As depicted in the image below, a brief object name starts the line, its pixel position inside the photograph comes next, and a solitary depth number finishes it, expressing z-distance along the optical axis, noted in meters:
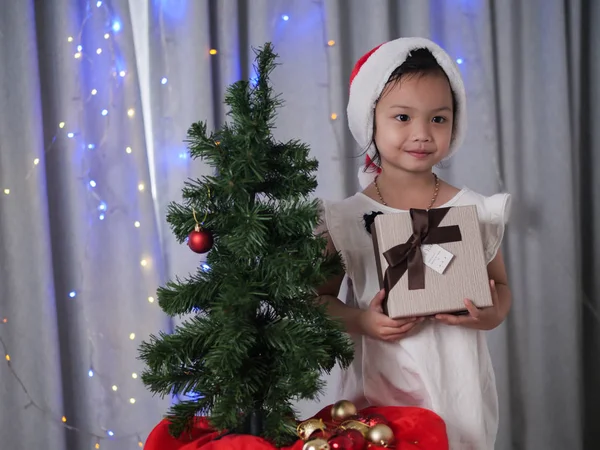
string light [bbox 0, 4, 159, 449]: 1.90
